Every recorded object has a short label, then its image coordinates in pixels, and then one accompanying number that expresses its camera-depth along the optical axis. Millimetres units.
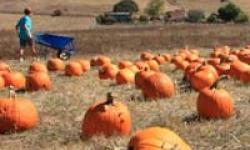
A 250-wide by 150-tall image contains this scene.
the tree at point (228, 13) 78438
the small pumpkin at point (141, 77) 11639
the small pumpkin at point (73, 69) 16297
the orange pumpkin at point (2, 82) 13492
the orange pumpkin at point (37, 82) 13062
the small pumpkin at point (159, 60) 18500
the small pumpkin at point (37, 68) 15499
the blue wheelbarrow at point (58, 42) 22581
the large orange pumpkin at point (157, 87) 11250
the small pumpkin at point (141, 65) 15424
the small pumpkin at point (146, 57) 18541
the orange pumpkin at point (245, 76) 13133
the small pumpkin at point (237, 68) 13250
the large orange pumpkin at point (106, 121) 8180
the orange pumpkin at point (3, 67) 15766
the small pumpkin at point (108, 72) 15086
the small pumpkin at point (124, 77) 13844
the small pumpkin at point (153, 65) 16172
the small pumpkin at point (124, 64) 16047
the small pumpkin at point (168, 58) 19281
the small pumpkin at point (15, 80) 13953
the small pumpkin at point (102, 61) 18688
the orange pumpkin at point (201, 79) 12266
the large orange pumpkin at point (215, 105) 9273
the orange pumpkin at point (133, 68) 14768
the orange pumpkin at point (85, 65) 17200
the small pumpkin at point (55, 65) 17766
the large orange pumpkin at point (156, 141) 5691
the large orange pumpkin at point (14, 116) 9031
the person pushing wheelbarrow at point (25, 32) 21156
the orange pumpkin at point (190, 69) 13112
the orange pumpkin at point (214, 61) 15334
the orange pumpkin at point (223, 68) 14023
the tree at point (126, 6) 90862
